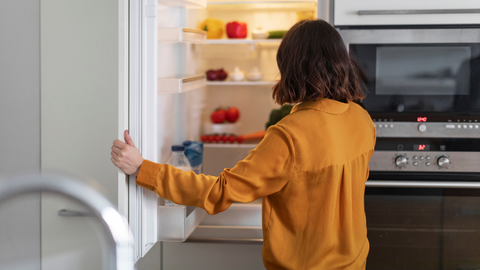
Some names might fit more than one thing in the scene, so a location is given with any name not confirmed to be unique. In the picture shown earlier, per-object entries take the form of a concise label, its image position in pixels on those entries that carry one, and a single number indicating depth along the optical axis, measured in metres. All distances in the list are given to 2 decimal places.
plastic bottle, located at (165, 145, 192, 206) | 1.38
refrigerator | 1.07
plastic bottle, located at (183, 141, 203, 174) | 1.52
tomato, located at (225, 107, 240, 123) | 2.30
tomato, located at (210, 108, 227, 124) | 2.26
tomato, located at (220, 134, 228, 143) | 2.08
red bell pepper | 2.10
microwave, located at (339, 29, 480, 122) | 1.40
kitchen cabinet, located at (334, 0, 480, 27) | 1.38
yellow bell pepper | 2.10
